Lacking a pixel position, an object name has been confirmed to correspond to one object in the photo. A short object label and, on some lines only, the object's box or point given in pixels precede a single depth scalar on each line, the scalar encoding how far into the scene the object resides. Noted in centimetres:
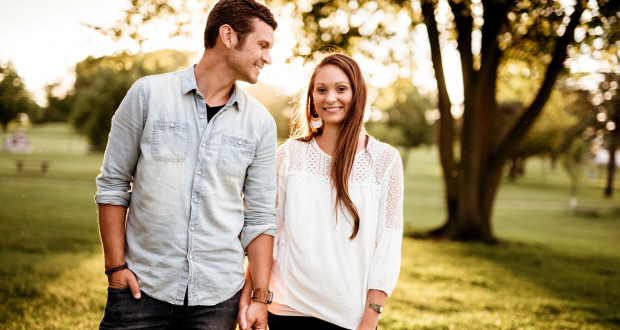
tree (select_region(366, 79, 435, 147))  5997
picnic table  3228
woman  252
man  225
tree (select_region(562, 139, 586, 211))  3088
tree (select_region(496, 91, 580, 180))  4578
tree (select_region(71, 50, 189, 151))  3259
